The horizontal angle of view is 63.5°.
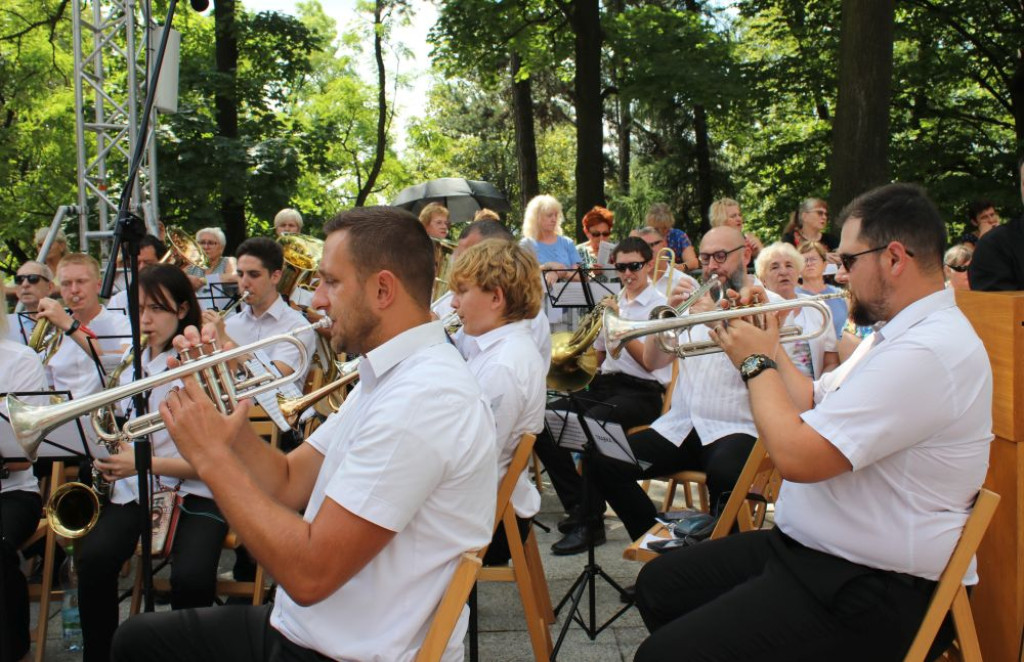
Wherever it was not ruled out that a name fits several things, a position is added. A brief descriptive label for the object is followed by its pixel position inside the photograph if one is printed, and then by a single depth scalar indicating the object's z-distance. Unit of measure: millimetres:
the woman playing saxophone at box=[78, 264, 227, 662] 3254
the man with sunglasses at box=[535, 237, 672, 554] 4977
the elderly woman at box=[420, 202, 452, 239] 7543
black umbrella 12352
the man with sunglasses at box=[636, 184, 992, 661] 2203
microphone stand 2625
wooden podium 2637
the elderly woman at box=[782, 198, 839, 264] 7934
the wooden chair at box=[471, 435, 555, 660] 3113
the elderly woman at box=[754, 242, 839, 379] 4660
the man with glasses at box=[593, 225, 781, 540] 4215
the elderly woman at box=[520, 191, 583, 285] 7762
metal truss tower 9523
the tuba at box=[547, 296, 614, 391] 5367
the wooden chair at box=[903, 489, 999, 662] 2193
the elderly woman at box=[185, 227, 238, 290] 7841
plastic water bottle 3777
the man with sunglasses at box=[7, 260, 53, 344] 5905
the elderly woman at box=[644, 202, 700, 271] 8711
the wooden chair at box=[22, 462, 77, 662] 3518
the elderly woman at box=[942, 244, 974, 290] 5492
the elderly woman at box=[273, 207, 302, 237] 8469
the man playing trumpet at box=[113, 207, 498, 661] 1858
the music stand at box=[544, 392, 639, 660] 3566
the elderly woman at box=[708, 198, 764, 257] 7844
